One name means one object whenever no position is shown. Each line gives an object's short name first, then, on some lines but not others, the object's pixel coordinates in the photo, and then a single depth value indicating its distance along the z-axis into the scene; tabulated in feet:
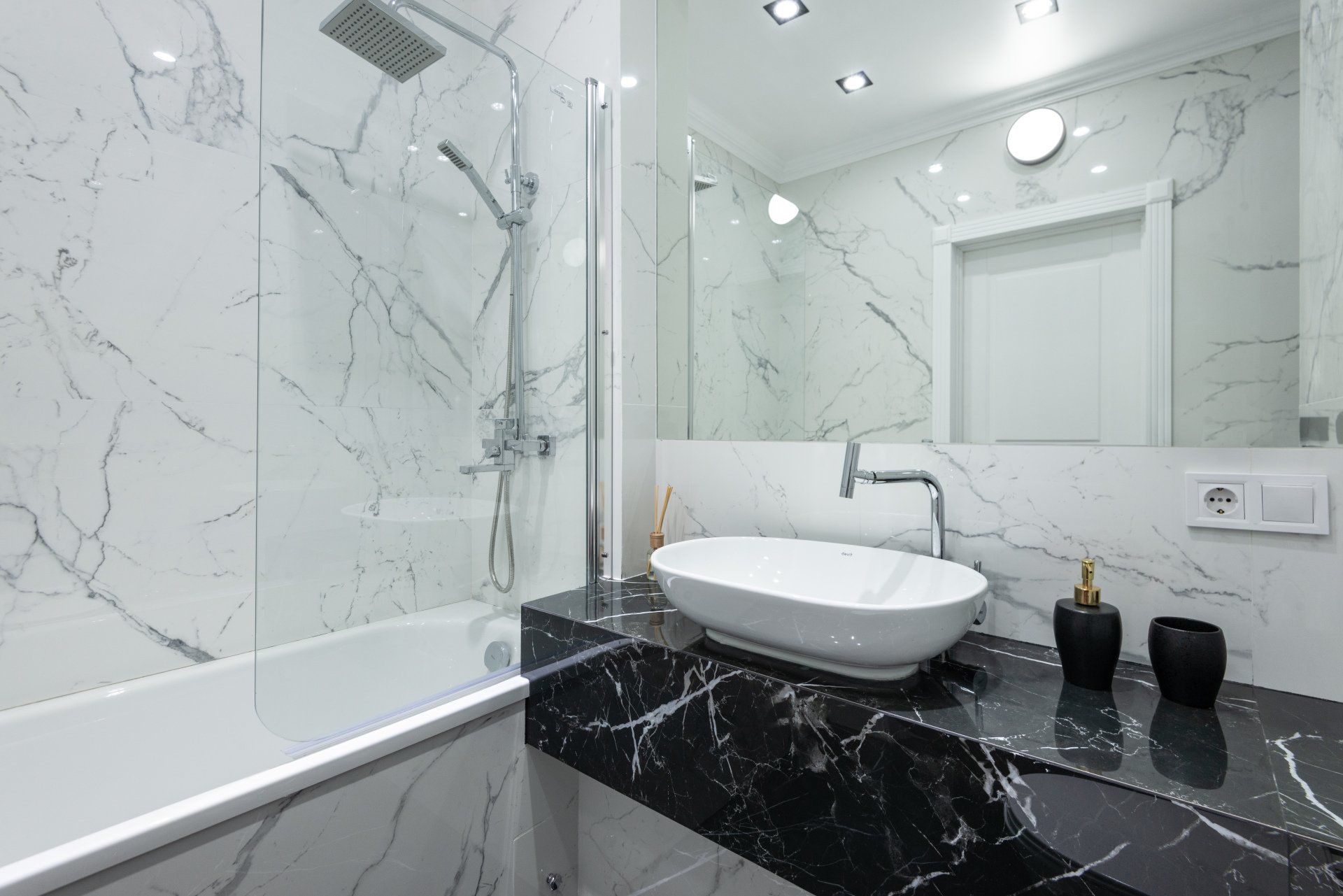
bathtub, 3.77
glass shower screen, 4.01
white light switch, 2.98
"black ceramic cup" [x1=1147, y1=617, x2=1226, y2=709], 2.80
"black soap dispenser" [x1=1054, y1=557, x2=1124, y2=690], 3.03
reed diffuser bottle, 5.41
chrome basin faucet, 3.90
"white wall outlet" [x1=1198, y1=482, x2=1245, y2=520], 3.15
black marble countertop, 2.15
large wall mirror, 3.18
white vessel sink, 2.86
